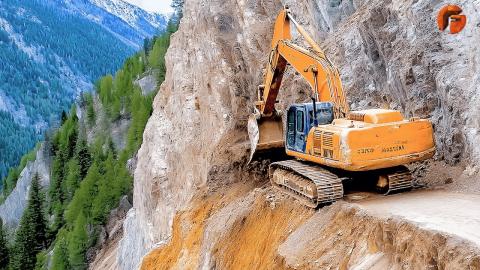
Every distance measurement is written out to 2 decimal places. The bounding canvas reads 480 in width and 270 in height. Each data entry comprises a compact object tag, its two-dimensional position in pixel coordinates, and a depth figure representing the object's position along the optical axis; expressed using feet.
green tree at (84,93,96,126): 298.35
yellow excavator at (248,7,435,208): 44.70
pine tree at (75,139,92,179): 254.68
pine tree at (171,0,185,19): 331.04
